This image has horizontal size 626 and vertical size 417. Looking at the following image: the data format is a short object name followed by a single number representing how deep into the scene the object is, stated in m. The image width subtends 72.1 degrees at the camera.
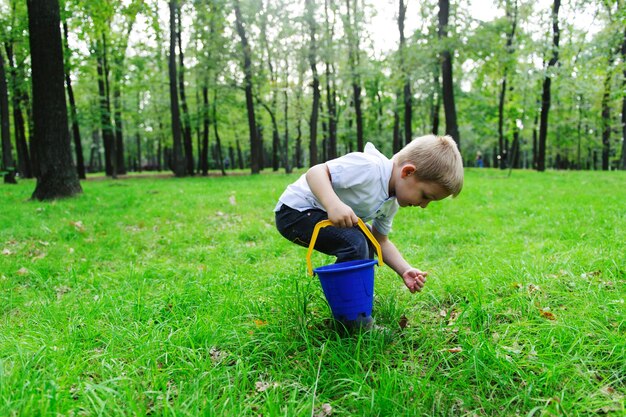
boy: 2.33
